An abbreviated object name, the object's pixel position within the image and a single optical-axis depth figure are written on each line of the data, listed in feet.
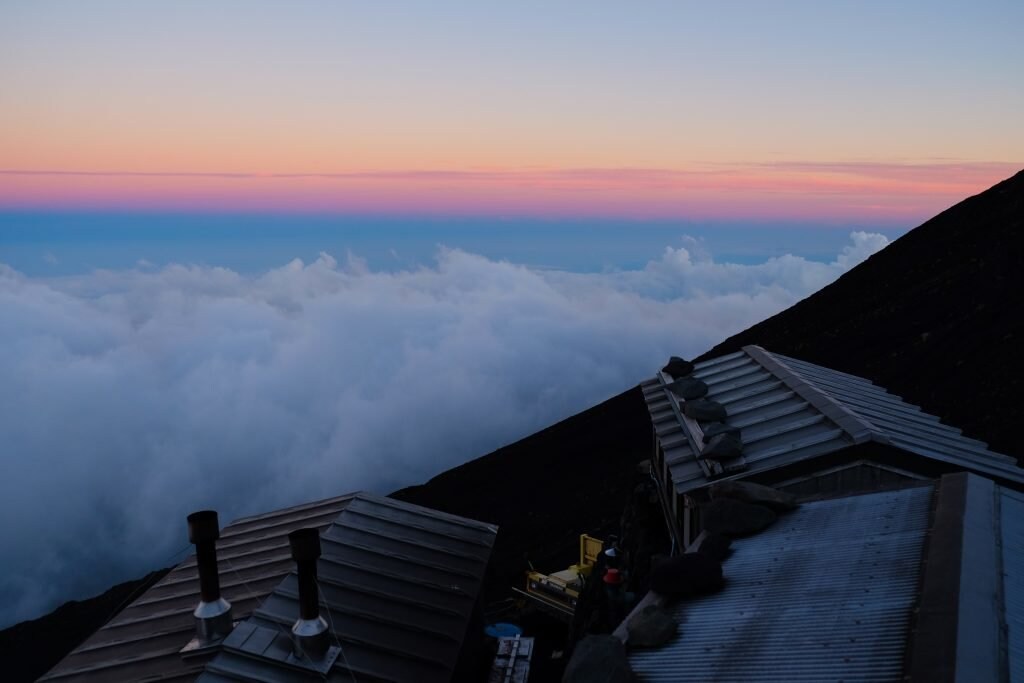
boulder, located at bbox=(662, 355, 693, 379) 68.28
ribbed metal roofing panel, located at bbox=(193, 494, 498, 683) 34.47
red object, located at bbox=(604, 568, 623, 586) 49.21
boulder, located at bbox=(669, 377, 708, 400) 59.31
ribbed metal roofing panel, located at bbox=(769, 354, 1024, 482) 43.57
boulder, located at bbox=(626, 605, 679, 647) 26.53
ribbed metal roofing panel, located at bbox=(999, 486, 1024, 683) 21.67
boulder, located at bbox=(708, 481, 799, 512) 36.78
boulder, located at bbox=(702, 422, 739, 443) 47.65
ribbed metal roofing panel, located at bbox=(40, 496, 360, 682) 35.29
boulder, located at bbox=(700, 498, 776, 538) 35.01
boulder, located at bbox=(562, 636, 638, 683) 23.47
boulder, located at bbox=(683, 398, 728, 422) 52.60
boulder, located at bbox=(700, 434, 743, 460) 44.32
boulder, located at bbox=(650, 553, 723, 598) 29.76
